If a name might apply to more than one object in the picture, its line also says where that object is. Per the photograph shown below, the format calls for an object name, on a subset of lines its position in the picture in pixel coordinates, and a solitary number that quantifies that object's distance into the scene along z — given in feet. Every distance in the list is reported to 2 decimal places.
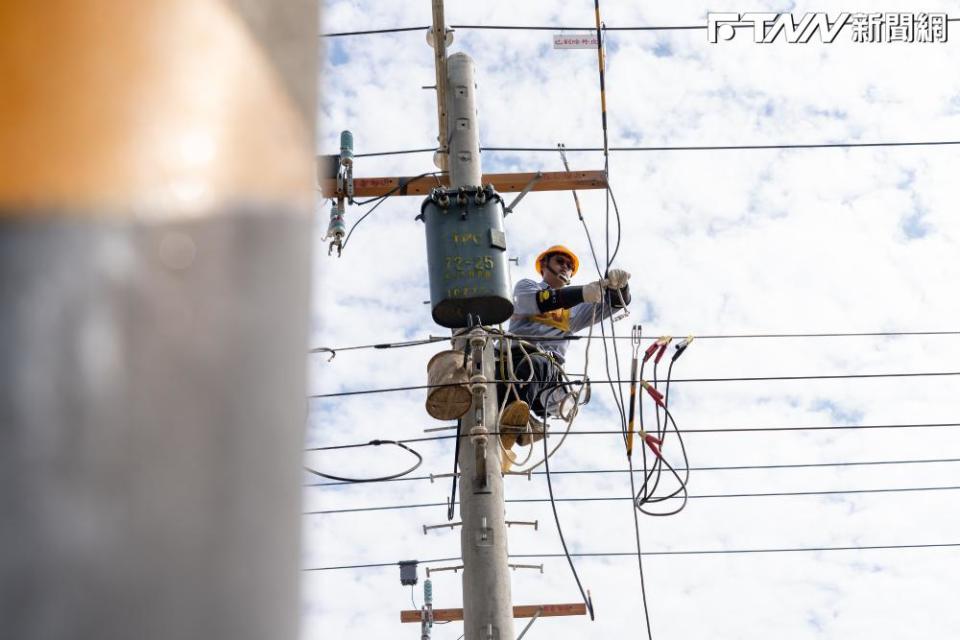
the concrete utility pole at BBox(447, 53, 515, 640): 38.42
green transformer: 41.27
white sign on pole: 53.06
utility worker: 43.98
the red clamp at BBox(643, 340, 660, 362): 45.96
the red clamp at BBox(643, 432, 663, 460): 44.12
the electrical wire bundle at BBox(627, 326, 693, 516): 43.78
